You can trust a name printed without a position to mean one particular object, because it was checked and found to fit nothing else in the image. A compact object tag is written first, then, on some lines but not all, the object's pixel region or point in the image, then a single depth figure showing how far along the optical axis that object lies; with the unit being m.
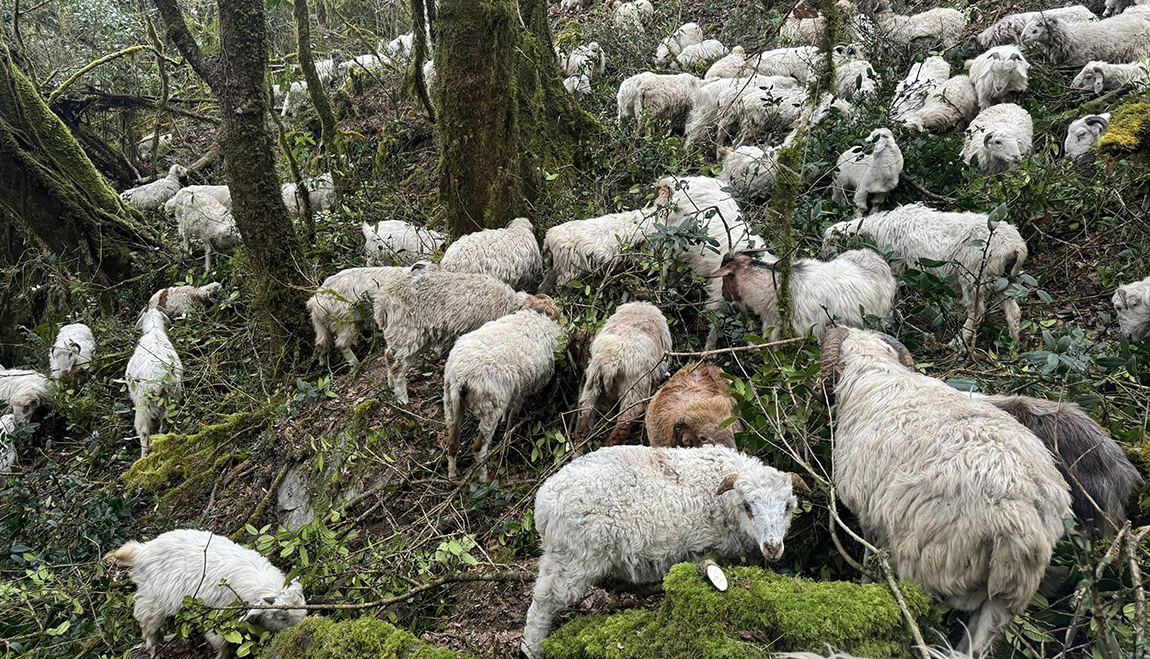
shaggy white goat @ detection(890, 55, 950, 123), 7.43
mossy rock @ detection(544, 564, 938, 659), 2.22
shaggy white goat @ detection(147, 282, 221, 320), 8.44
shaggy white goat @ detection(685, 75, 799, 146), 8.43
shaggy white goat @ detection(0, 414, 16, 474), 6.81
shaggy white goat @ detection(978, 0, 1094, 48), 8.27
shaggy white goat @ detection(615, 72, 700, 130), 8.88
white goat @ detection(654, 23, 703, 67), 12.38
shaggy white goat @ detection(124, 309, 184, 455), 6.83
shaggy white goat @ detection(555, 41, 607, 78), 11.05
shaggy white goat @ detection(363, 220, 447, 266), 7.46
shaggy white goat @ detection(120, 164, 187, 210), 11.41
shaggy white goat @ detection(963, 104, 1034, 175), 6.26
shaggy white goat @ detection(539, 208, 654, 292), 5.64
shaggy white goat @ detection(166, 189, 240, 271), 9.54
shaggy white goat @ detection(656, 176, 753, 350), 5.09
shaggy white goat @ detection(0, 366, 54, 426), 7.69
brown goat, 3.79
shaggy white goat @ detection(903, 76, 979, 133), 7.48
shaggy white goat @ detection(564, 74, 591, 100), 10.55
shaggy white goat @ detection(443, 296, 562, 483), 4.48
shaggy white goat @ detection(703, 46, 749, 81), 9.51
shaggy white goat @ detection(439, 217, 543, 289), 5.86
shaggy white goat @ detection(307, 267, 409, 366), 6.38
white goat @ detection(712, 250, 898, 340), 4.54
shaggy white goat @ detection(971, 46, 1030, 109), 7.29
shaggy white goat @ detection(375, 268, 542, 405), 5.40
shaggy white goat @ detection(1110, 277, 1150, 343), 4.56
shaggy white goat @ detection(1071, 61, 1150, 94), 7.04
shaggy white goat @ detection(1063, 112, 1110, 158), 6.11
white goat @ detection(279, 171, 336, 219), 9.91
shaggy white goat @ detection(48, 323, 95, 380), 8.09
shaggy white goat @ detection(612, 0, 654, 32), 13.34
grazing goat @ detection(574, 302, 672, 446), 4.30
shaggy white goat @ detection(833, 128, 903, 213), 6.16
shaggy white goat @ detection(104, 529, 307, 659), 3.94
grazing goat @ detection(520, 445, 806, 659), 2.89
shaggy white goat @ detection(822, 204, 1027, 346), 4.75
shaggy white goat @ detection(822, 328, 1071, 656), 2.40
